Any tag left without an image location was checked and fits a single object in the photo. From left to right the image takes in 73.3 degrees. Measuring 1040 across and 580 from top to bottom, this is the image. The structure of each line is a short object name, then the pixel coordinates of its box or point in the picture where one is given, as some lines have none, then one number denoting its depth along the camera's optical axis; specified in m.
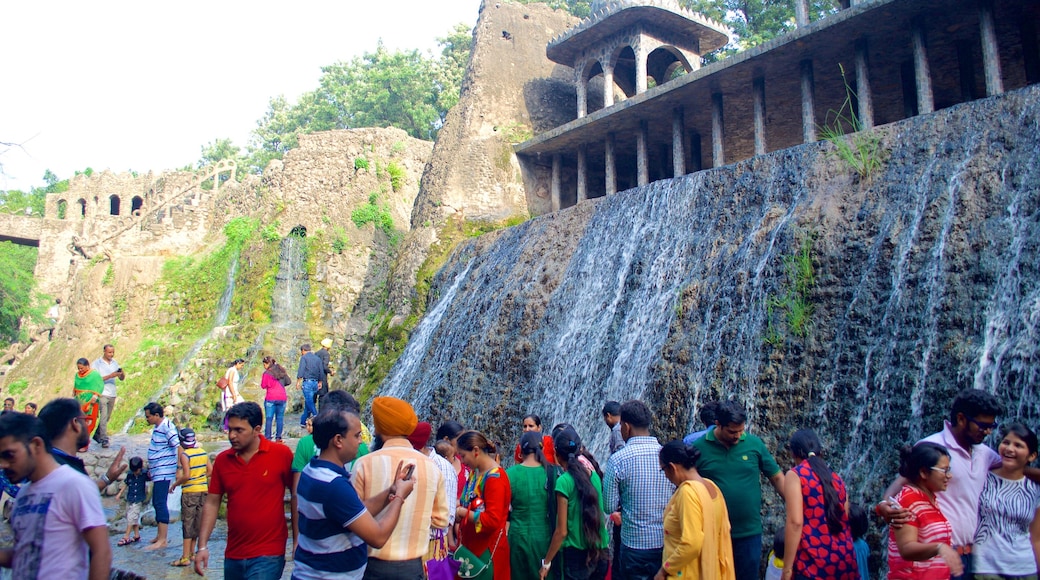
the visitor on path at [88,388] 9.30
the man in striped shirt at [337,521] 3.00
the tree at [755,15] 21.97
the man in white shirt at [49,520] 2.78
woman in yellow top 3.33
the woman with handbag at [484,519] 3.91
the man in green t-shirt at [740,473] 4.00
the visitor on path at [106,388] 10.18
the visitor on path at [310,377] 11.84
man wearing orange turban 3.29
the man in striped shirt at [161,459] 6.64
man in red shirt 3.63
